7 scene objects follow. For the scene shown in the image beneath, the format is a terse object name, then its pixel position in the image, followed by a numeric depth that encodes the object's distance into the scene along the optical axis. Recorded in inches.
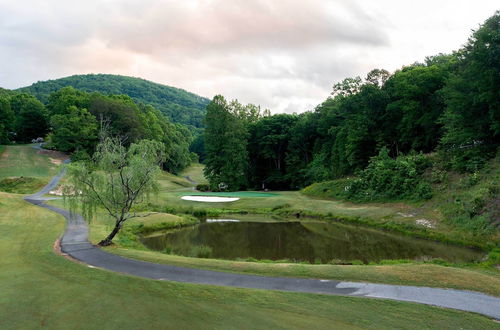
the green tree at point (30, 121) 3612.2
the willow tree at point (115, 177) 856.3
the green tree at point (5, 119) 3201.3
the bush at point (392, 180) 1465.3
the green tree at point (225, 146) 2645.2
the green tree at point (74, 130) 2864.2
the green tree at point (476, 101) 1302.9
